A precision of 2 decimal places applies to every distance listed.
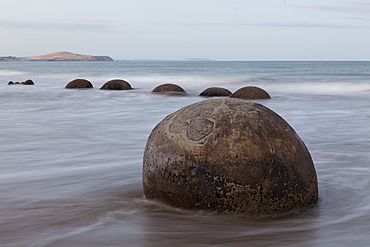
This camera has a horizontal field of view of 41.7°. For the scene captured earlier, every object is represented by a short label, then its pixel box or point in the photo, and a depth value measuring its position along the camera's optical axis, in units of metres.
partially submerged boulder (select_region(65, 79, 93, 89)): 24.06
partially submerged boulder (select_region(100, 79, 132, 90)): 22.36
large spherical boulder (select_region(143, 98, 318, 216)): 3.83
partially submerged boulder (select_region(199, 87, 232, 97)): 18.02
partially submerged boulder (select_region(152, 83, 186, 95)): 19.92
